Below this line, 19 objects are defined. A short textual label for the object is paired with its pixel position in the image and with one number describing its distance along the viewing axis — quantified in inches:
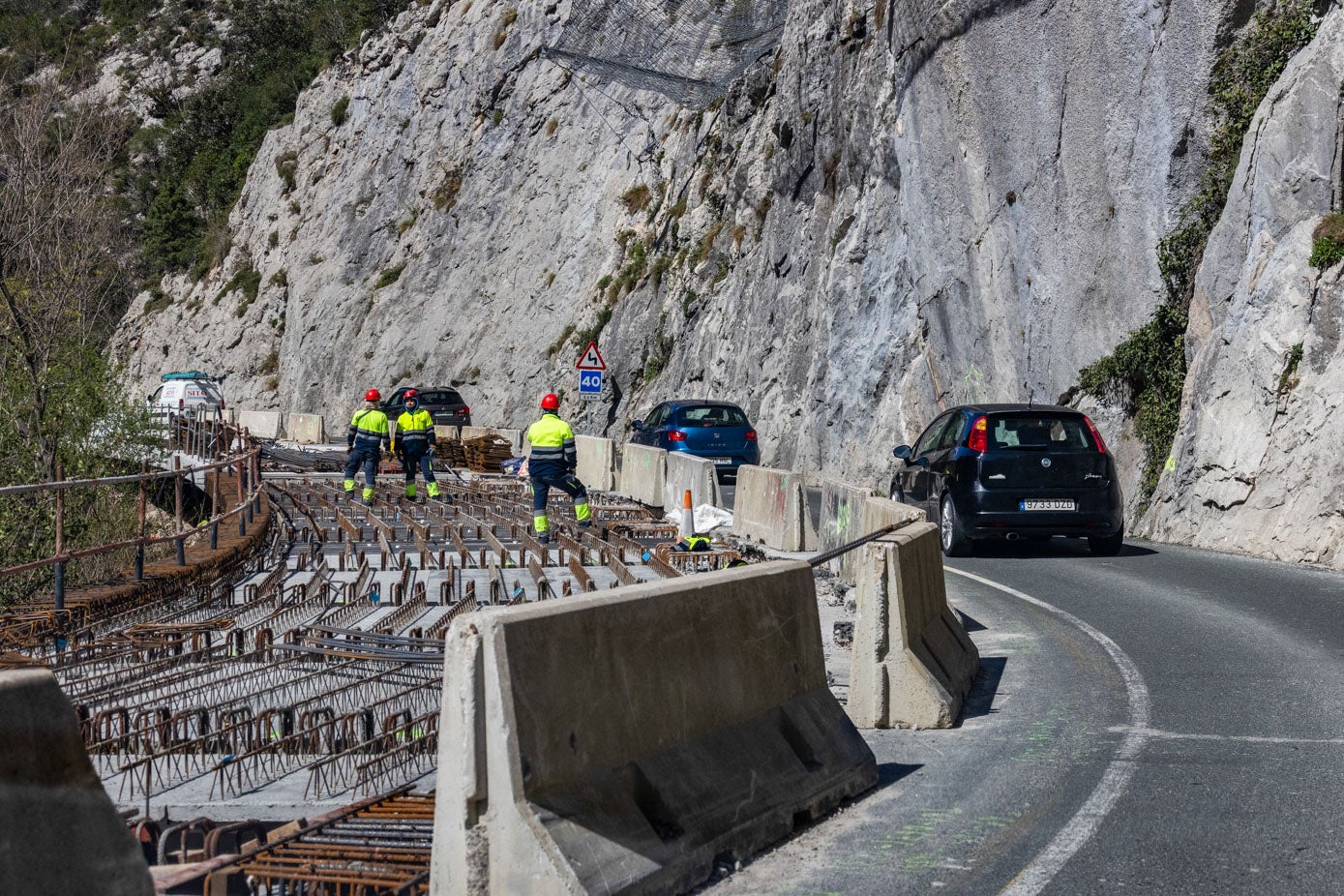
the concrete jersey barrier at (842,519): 561.6
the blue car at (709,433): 1093.8
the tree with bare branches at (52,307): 812.6
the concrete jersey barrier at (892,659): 303.3
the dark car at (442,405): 1697.7
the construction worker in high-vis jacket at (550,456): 714.8
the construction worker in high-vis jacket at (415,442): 951.0
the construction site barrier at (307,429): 2096.5
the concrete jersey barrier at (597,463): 1147.9
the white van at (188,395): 1699.1
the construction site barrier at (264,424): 2300.7
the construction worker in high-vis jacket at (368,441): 933.2
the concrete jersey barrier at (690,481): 823.7
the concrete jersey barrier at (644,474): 962.7
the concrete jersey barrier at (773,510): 676.7
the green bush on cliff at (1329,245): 720.3
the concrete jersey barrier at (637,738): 168.7
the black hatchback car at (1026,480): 620.7
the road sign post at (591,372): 1302.9
